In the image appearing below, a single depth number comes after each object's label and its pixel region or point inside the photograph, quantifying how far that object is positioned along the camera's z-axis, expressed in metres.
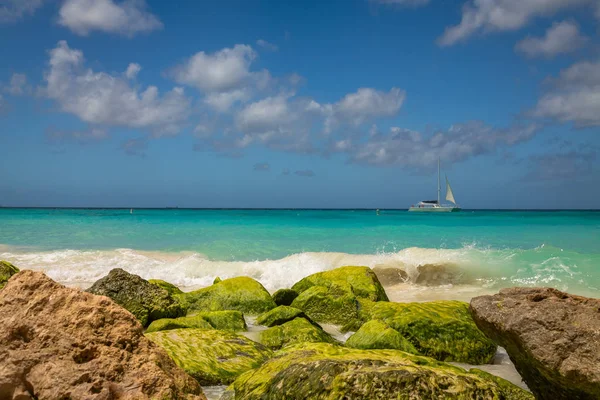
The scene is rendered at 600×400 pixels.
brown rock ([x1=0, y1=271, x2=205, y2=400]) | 2.84
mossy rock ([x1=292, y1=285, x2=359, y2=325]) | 8.21
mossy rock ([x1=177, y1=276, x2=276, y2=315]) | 8.76
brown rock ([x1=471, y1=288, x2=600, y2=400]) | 3.57
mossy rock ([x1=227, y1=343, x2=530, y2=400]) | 2.89
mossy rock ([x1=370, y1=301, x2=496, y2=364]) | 6.18
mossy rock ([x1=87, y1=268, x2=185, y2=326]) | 7.14
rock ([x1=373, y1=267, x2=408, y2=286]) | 14.59
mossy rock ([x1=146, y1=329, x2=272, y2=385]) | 4.82
